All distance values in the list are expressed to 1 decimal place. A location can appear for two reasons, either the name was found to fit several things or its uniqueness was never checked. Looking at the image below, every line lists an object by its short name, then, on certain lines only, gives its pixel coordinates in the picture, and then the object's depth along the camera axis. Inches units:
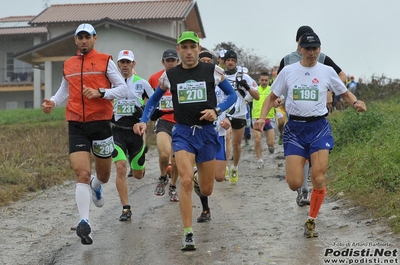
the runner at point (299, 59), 362.9
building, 1590.8
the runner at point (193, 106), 305.9
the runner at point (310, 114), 315.3
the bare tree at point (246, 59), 1911.9
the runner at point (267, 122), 644.1
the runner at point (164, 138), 440.8
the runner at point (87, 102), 312.8
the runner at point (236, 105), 478.0
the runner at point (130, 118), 401.7
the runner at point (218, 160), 368.2
